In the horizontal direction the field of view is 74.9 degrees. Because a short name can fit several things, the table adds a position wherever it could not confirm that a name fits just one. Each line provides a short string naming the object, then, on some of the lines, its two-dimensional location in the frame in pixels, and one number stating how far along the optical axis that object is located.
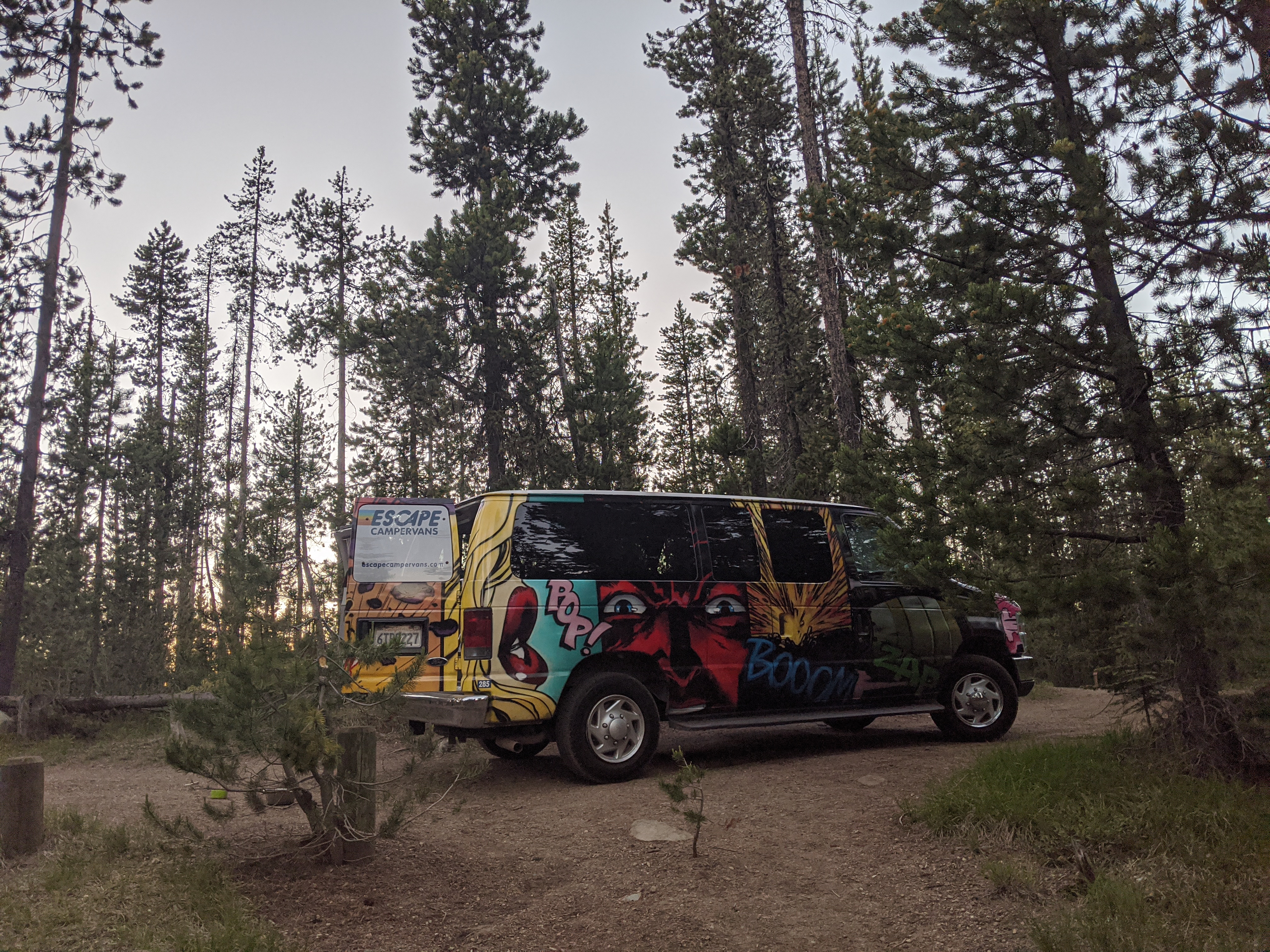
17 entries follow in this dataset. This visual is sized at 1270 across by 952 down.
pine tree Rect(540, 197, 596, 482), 34.00
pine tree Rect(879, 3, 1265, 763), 5.28
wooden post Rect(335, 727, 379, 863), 4.57
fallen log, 11.77
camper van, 6.41
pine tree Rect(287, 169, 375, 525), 27.30
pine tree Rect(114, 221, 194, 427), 30.03
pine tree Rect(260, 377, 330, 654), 30.22
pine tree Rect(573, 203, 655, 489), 19.09
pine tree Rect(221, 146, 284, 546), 28.69
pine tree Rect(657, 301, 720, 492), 37.25
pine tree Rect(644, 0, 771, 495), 20.09
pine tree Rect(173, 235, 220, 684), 24.06
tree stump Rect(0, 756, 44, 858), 4.94
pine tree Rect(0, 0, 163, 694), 14.88
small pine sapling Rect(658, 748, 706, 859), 4.55
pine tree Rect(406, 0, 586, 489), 19.41
